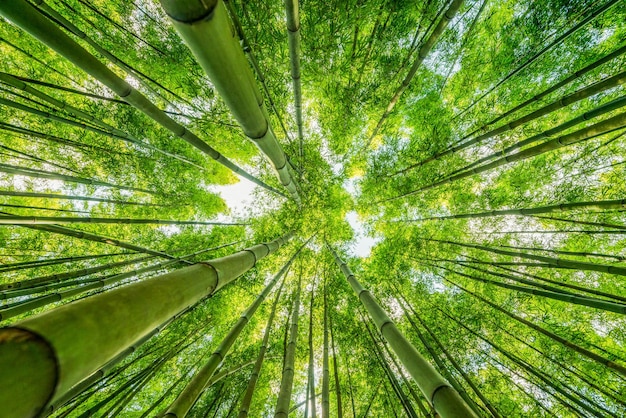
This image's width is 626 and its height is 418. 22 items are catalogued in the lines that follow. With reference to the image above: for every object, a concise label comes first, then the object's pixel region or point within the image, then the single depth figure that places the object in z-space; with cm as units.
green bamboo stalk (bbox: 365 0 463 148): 222
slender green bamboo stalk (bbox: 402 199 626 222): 232
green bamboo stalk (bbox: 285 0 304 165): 189
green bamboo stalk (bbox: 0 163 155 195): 262
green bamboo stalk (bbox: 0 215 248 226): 190
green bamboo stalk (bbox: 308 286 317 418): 238
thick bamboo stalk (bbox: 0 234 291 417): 43
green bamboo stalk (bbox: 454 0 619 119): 224
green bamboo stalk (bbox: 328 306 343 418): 219
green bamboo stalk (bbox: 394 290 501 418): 229
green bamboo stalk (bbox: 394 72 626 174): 190
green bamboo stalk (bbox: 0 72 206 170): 191
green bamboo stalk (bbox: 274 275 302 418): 188
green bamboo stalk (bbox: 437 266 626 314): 201
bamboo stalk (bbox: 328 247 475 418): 109
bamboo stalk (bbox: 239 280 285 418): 189
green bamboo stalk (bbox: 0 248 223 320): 187
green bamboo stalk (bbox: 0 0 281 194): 119
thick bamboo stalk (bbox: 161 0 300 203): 76
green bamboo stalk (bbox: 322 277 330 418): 229
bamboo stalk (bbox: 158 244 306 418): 146
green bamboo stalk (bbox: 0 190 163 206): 262
